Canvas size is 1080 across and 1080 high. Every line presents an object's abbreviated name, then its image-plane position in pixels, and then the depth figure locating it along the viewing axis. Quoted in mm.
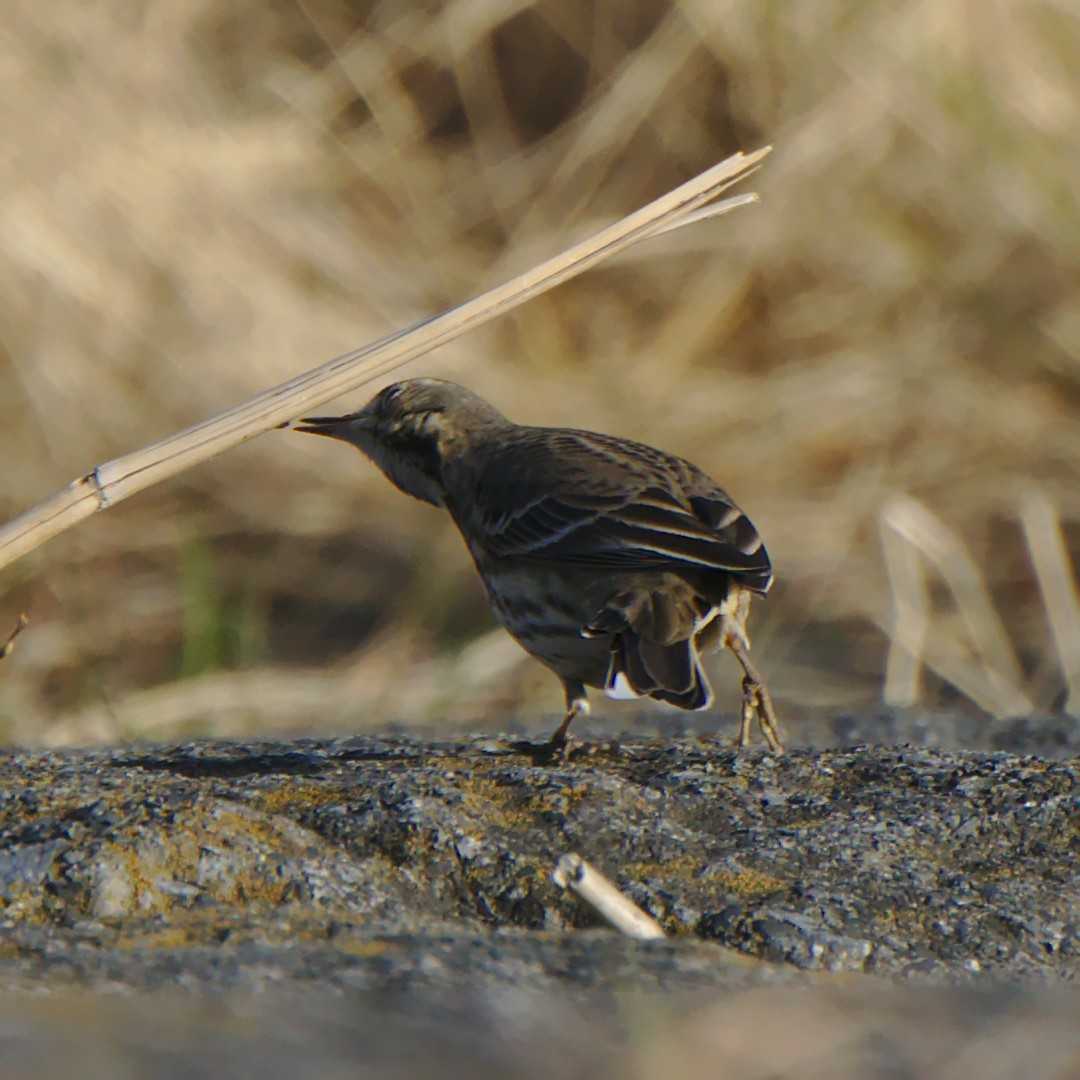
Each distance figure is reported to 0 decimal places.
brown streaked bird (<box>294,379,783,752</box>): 8312
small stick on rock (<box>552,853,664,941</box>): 5043
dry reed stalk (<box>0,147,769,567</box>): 7398
